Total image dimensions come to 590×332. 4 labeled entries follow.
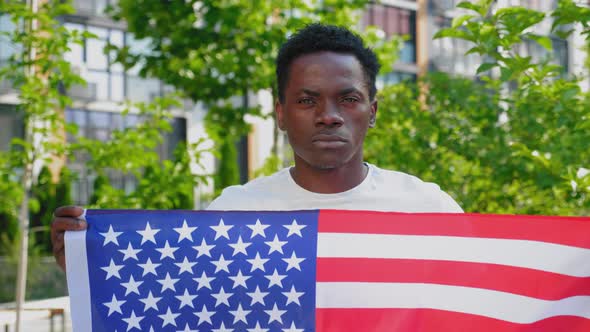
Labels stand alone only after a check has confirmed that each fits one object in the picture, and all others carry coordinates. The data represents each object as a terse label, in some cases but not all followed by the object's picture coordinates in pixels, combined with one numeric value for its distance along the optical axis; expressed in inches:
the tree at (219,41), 383.2
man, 113.5
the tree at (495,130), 163.0
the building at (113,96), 1021.3
